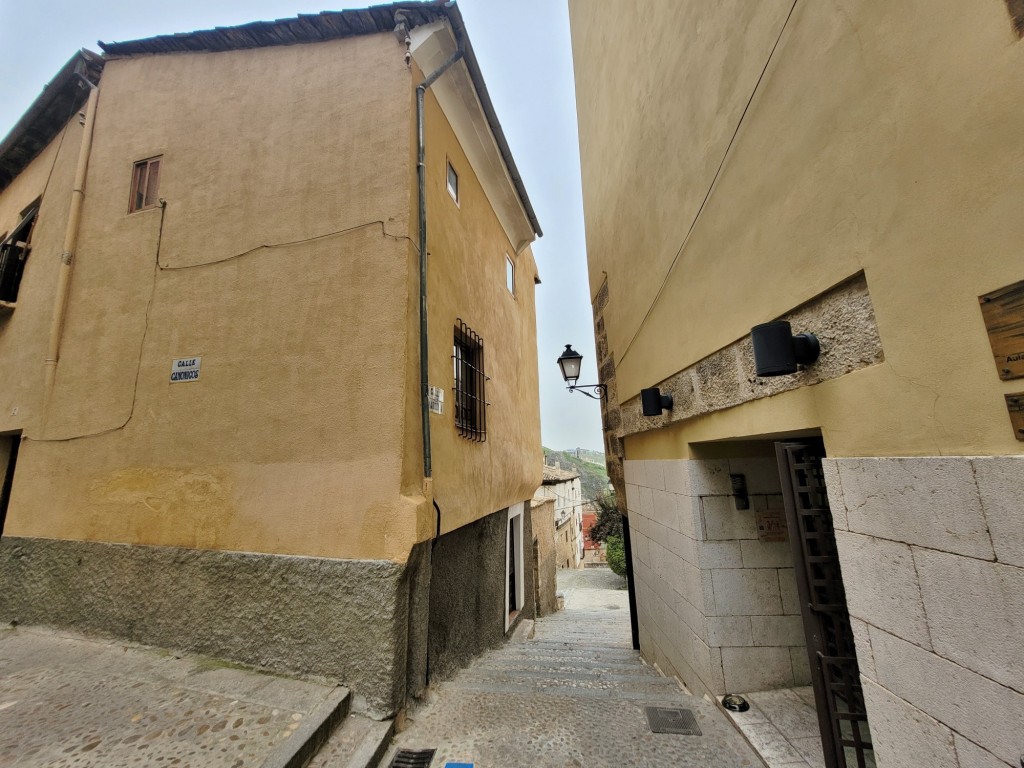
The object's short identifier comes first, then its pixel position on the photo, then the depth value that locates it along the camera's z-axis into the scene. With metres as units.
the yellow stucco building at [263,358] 3.34
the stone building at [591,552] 30.78
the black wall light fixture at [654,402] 3.95
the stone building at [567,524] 20.83
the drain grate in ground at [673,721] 2.90
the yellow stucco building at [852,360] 1.38
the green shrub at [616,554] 16.83
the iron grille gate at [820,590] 2.29
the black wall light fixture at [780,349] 2.08
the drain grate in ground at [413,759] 2.65
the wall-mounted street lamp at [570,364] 6.37
